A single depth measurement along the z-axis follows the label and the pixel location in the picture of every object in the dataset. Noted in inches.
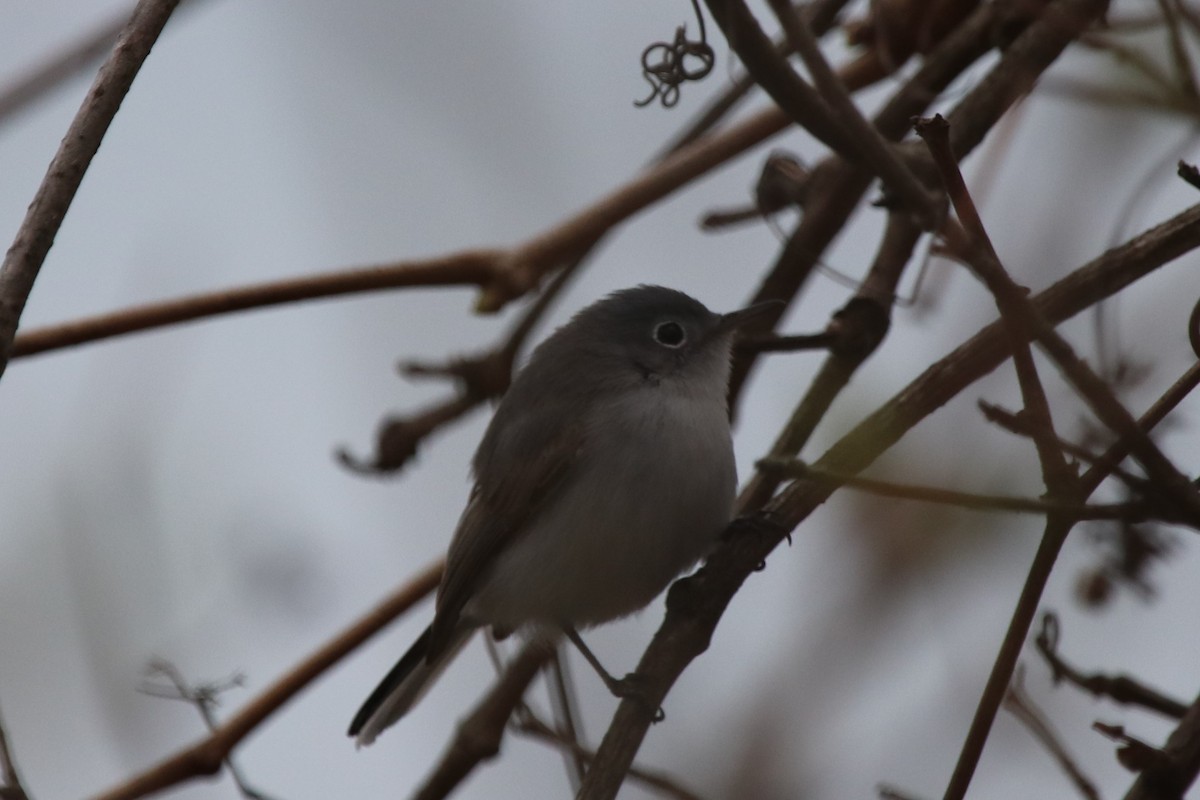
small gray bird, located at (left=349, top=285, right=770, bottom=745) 258.4
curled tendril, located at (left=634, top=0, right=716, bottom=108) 204.5
